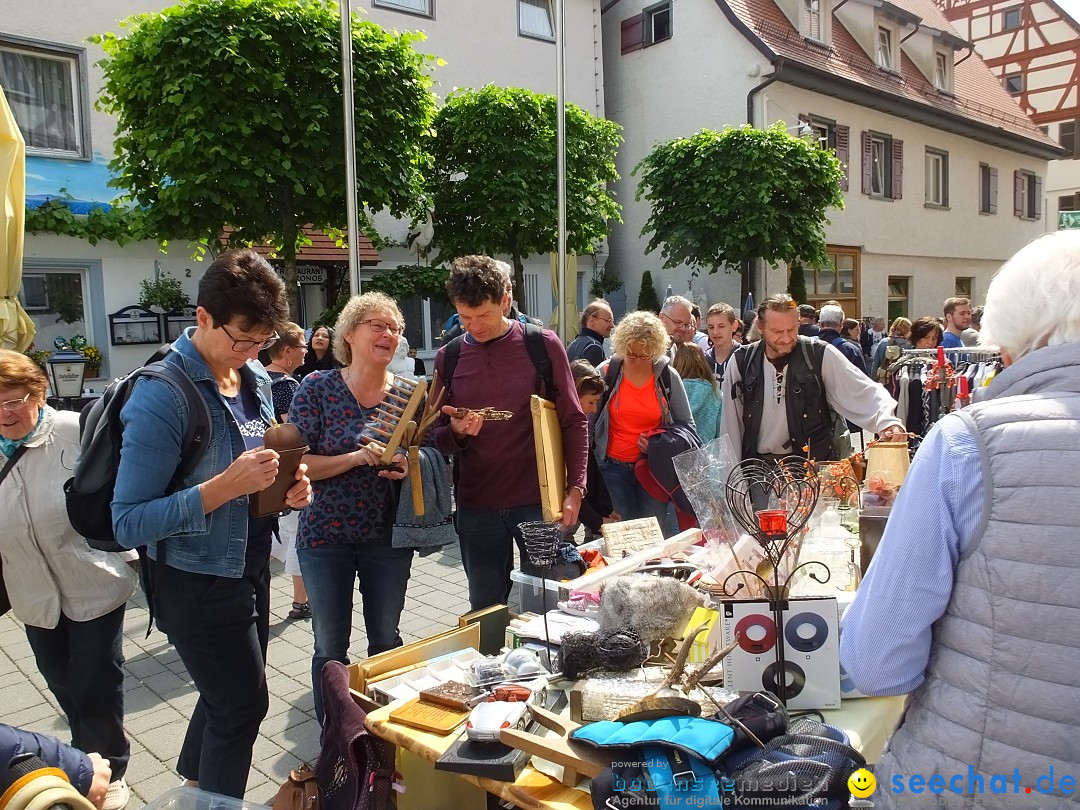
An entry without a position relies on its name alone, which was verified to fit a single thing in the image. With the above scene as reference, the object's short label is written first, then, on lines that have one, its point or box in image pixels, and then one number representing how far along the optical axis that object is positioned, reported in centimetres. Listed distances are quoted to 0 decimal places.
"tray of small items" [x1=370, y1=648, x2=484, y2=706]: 237
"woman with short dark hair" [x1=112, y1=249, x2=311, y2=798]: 223
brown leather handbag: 237
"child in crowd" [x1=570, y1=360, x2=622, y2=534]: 402
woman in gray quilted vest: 133
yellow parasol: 496
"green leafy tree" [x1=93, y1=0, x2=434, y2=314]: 788
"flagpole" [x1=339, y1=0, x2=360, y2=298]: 671
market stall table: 185
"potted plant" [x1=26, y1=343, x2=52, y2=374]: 987
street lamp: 885
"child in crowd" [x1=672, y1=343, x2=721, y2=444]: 542
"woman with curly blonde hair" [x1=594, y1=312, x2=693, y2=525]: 461
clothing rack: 641
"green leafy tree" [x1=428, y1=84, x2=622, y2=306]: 1178
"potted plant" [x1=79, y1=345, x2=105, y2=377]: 1059
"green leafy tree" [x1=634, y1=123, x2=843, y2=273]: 1380
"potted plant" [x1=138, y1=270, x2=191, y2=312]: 1110
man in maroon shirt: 336
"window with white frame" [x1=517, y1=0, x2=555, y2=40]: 1598
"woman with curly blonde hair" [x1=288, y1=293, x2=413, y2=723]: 310
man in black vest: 420
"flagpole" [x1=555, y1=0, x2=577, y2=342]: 806
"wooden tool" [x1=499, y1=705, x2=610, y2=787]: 180
